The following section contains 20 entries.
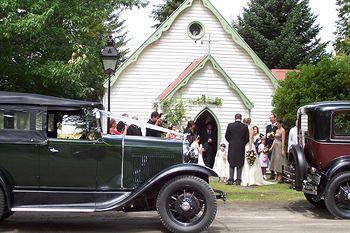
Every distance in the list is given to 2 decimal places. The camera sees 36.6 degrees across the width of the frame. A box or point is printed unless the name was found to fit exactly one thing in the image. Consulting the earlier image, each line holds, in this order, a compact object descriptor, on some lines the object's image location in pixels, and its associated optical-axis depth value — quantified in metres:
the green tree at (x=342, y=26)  28.51
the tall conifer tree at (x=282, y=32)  40.38
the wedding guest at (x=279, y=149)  14.48
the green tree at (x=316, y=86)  16.32
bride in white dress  13.81
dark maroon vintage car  9.28
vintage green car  7.64
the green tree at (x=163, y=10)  43.19
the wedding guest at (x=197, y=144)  14.55
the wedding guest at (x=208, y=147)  18.90
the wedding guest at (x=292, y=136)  13.56
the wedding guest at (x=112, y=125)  12.52
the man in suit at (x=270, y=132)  15.85
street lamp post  13.84
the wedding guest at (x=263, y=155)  15.53
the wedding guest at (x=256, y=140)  16.00
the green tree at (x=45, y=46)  13.38
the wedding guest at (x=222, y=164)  15.02
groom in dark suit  13.62
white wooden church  22.55
